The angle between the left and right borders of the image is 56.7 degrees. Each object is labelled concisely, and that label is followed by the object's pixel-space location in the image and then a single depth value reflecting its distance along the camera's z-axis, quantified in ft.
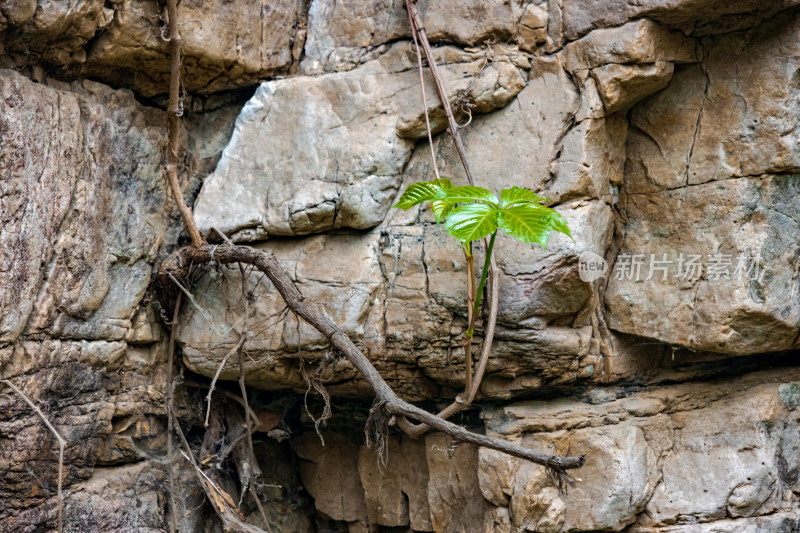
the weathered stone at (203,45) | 10.14
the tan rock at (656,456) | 10.07
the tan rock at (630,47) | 9.73
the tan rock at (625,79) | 9.89
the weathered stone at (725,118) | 9.88
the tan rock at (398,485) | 11.66
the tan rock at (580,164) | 9.95
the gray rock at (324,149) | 10.50
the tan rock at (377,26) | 10.46
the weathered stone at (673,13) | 9.52
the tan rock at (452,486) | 10.84
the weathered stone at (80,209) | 9.31
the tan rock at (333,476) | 12.51
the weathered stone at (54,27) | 9.01
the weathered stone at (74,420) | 9.48
